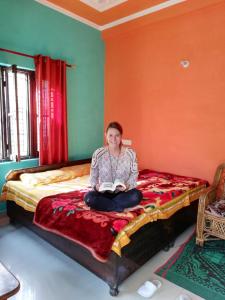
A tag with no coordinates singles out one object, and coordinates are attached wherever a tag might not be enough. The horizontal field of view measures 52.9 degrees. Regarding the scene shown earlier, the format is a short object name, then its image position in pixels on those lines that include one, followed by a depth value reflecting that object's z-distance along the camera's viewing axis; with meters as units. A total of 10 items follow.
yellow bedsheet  2.27
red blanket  1.64
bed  1.67
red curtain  2.94
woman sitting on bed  2.04
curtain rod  2.60
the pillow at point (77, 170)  2.98
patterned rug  1.72
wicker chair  2.18
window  2.73
